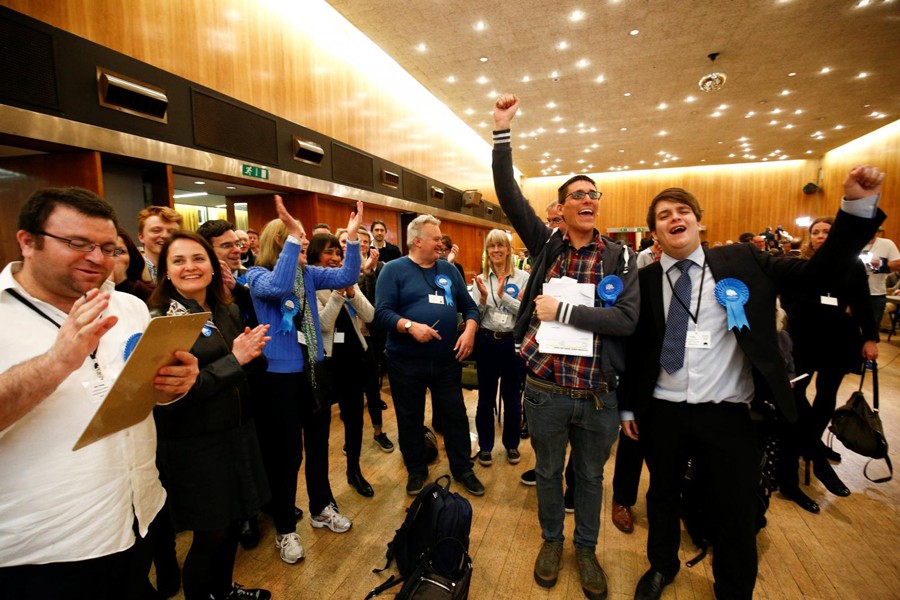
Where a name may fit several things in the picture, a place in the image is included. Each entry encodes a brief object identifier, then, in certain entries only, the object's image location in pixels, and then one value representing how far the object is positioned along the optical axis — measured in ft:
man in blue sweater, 8.41
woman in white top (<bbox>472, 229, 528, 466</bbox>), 9.86
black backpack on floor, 5.82
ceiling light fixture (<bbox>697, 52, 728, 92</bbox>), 23.47
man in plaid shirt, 5.67
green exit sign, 15.40
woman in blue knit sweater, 6.41
